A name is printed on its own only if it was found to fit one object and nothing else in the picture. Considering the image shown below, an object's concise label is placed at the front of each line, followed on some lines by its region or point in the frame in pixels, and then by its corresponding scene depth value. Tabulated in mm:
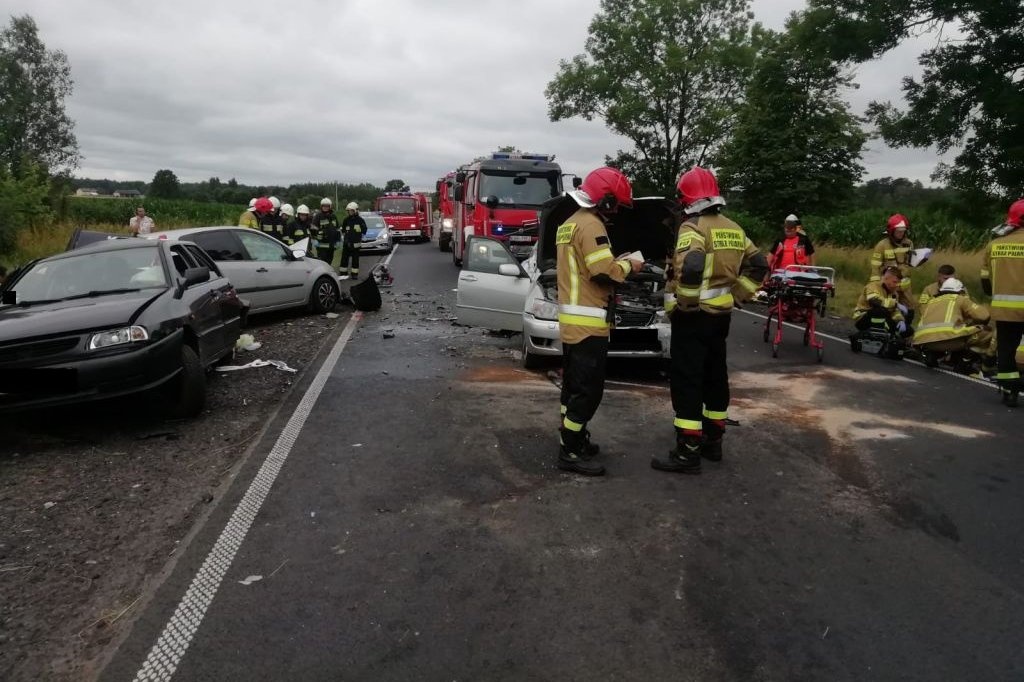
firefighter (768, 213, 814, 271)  9984
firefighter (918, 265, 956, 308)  8680
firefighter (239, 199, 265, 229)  12969
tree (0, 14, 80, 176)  48469
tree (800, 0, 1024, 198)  14195
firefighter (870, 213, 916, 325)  9484
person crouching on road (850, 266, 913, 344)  9195
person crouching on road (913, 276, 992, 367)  8258
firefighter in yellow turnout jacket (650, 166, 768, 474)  4656
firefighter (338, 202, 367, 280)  15688
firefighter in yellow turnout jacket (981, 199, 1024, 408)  6312
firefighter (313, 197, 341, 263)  14812
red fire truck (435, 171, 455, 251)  24566
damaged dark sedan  4836
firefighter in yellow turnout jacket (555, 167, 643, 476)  4508
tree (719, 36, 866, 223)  18719
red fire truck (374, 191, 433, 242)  31594
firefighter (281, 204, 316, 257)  14219
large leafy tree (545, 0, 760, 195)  34156
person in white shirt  13062
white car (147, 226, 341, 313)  9906
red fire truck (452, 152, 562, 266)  15172
